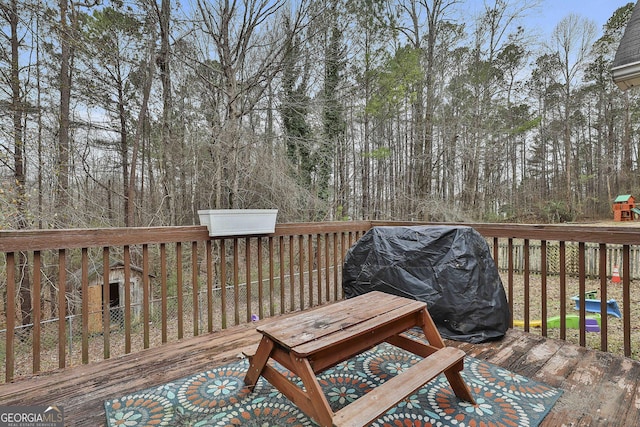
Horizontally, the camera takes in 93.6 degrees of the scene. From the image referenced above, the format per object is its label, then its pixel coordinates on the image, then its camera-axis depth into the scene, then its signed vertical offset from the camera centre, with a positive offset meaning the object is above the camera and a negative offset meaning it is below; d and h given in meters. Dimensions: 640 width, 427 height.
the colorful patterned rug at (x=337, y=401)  1.30 -0.91
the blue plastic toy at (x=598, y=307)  4.86 -1.60
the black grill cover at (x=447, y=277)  2.07 -0.48
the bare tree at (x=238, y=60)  4.62 +2.65
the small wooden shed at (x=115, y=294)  5.55 -1.64
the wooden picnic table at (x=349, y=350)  1.03 -0.60
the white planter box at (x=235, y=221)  2.16 -0.07
